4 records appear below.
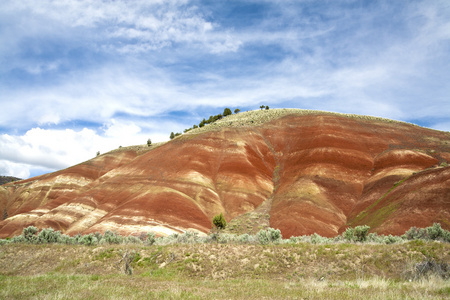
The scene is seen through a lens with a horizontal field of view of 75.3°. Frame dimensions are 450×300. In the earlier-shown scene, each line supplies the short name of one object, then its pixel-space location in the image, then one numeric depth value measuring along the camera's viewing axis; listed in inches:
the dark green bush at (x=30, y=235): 1042.9
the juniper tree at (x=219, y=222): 1593.3
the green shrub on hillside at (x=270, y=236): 956.0
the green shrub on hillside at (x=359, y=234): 1031.5
